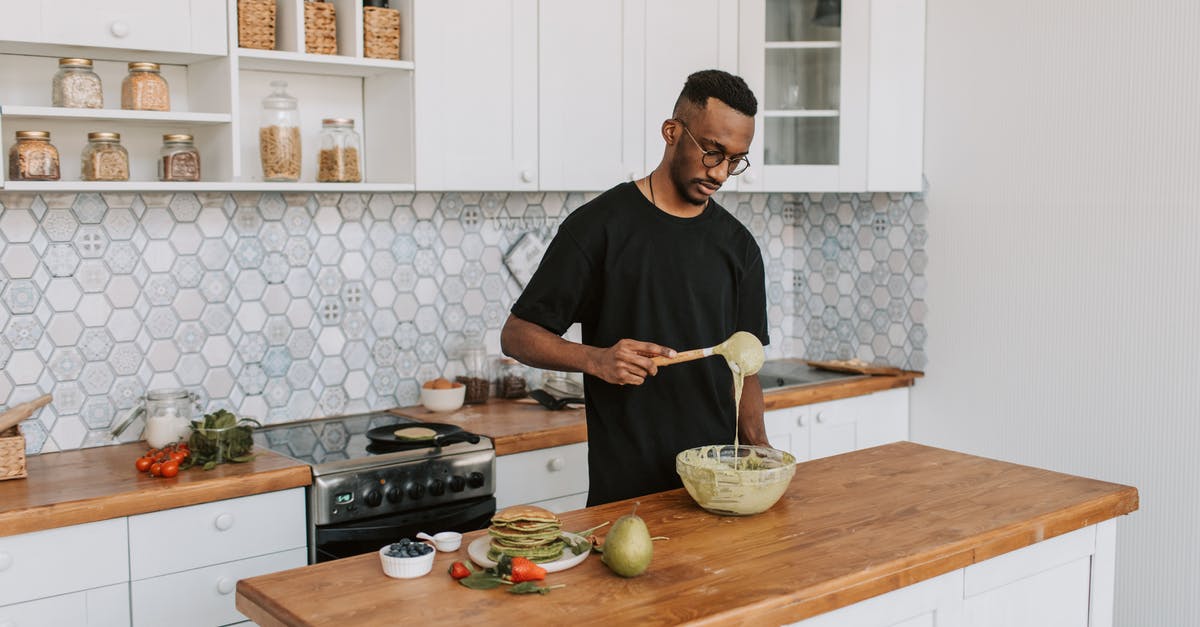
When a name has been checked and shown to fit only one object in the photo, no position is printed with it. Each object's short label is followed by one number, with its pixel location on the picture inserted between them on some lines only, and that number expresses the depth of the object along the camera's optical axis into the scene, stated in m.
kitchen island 1.80
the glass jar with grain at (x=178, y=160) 3.09
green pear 1.90
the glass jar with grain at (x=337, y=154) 3.38
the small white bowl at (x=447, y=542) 2.07
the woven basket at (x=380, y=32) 3.34
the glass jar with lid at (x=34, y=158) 2.86
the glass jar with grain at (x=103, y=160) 2.98
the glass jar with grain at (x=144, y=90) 3.00
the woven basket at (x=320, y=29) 3.25
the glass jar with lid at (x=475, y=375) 3.86
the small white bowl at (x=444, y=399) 3.70
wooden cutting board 4.45
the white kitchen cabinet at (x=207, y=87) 2.86
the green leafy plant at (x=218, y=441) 2.96
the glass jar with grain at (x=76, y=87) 2.91
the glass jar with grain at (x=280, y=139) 3.25
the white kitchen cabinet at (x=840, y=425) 4.06
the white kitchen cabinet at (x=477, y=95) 3.39
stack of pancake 1.97
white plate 1.95
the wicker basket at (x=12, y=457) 2.76
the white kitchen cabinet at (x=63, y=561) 2.53
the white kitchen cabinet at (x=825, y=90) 4.14
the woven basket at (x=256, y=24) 3.12
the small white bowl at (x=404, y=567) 1.92
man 2.48
